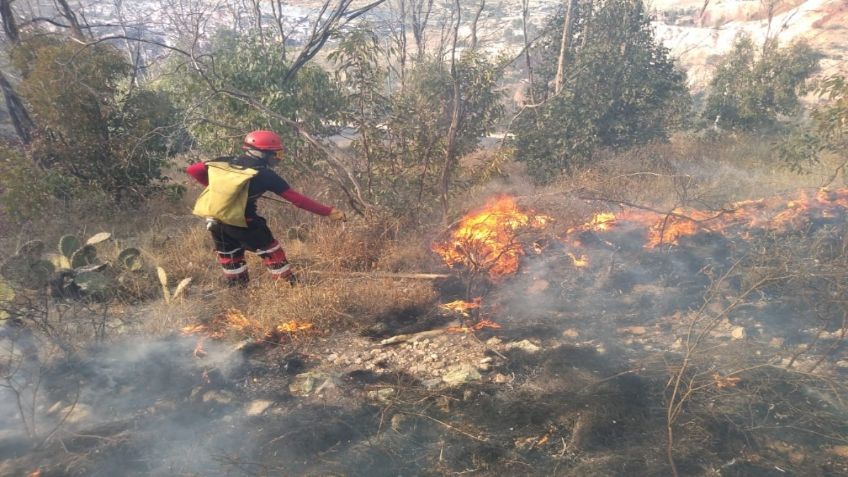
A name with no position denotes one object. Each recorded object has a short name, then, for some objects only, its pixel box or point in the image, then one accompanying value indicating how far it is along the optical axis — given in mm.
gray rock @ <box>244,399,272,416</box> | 3463
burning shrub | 5305
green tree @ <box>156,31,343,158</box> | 6559
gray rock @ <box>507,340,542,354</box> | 4180
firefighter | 4336
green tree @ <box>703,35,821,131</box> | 11188
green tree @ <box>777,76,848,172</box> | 6508
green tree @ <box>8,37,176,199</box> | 6323
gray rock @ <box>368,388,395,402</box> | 3594
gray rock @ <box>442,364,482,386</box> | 3773
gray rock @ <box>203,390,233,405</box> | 3572
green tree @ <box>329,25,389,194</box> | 5578
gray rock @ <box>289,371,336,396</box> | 3719
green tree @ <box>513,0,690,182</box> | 9453
